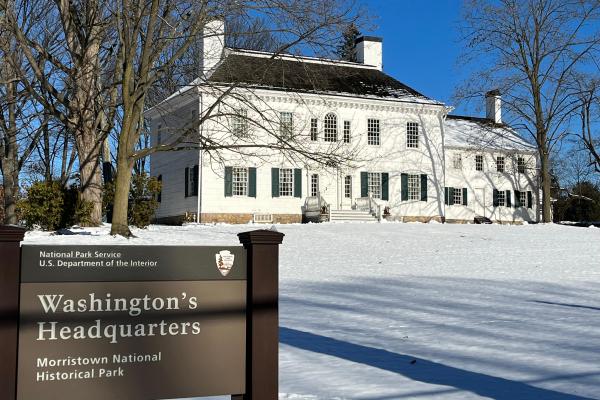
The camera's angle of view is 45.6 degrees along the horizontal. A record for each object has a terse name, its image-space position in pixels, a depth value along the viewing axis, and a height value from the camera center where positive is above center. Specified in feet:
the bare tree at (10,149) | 85.71 +12.66
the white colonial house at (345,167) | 106.93 +11.69
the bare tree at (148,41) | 63.67 +17.75
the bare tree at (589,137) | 138.39 +19.54
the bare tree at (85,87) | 68.69 +14.41
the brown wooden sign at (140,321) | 13.92 -1.80
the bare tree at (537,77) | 123.44 +27.28
